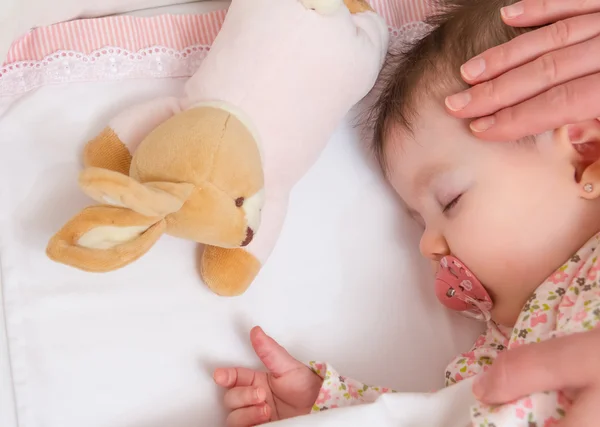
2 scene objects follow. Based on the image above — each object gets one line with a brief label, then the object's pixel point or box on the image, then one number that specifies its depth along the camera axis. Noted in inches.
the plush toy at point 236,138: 29.9
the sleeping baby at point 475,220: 32.5
